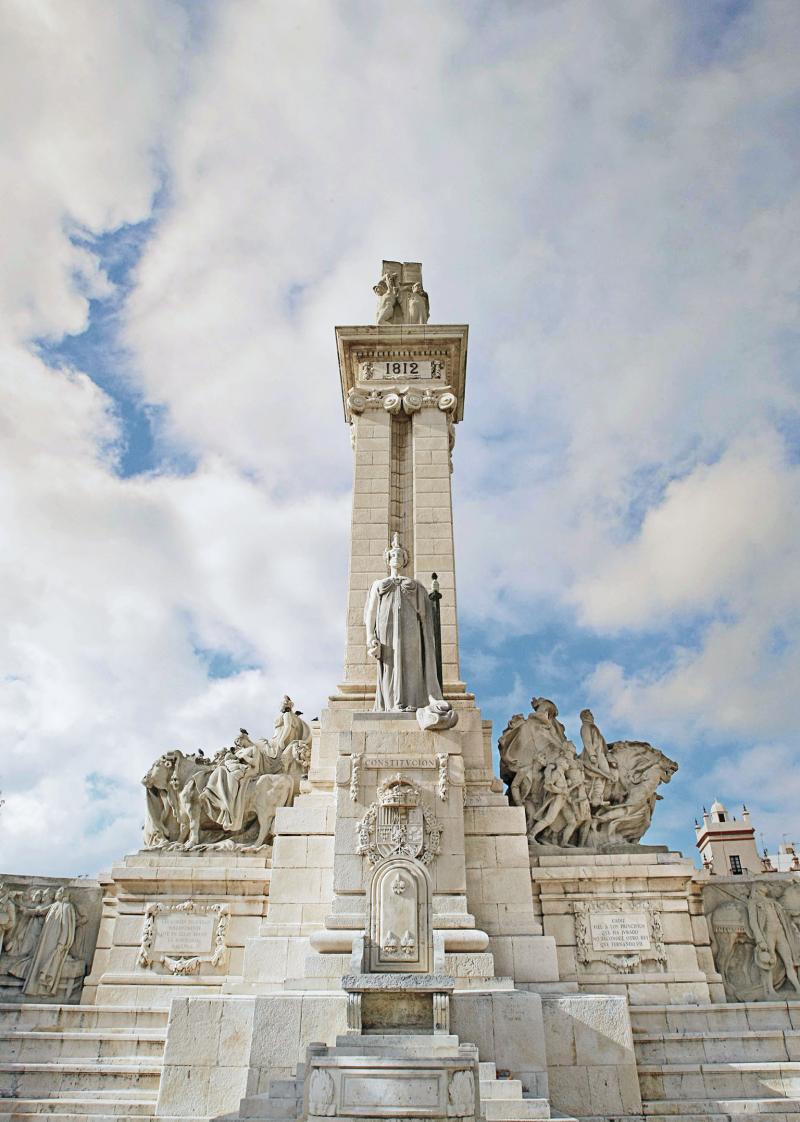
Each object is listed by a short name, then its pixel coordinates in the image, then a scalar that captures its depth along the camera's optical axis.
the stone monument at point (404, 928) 9.56
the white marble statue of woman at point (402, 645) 13.30
